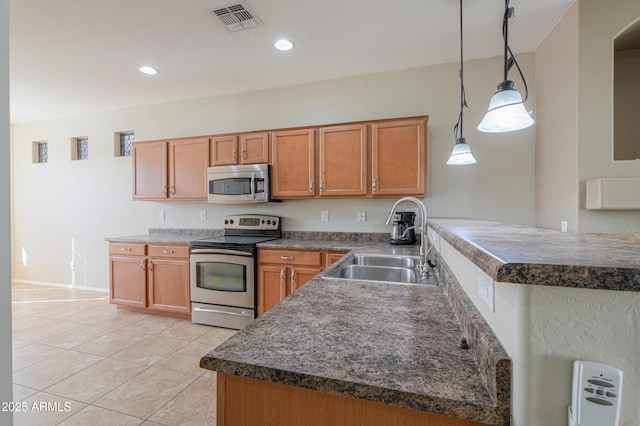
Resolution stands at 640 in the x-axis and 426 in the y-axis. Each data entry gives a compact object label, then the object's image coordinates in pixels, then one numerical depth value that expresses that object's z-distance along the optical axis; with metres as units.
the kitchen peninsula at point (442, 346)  0.55
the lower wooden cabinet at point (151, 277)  3.43
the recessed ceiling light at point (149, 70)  3.24
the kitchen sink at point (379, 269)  1.86
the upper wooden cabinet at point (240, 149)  3.44
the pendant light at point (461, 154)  2.24
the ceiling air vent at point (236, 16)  2.24
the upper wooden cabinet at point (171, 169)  3.70
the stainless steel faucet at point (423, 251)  1.79
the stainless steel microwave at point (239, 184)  3.39
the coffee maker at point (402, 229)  3.03
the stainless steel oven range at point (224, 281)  3.12
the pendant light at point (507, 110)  1.28
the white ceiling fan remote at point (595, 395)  0.50
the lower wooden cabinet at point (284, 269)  2.96
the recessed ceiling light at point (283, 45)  2.71
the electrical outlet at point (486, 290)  0.72
